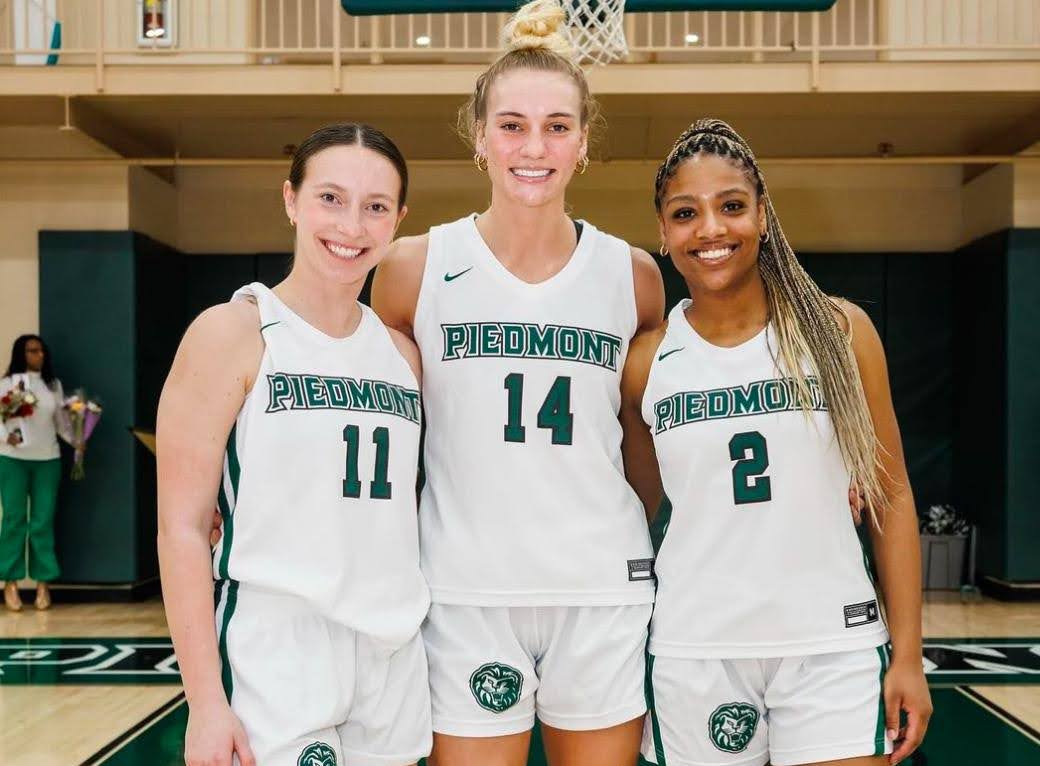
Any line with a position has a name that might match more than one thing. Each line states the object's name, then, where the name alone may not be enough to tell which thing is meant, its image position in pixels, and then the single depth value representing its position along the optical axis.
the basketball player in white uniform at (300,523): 1.80
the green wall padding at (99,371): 7.96
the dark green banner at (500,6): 5.04
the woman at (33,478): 7.53
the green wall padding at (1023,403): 7.88
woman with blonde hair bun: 2.12
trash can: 8.39
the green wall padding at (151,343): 8.13
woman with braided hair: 2.00
